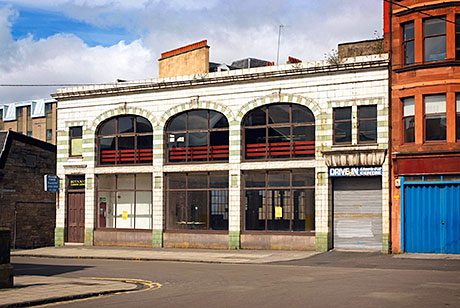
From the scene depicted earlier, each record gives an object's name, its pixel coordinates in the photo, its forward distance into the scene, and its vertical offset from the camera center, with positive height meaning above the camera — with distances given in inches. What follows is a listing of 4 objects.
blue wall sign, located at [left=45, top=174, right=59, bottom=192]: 1536.7 +2.7
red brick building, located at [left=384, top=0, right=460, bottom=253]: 1151.0 +96.4
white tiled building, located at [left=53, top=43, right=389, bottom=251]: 1240.2 +49.3
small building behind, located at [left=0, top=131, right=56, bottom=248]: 1573.6 -14.9
